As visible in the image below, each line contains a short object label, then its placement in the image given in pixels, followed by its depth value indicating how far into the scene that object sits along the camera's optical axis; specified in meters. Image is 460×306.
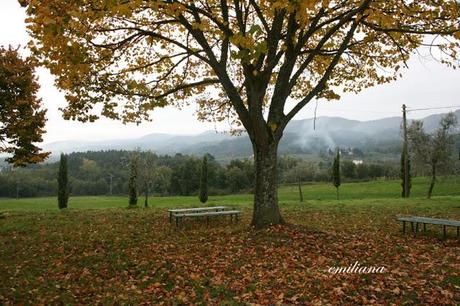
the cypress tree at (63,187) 31.97
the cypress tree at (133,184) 33.47
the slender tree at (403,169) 41.22
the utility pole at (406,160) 34.34
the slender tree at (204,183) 40.06
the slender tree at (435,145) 39.66
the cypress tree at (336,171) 42.84
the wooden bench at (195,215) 14.54
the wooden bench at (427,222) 11.42
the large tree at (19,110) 19.97
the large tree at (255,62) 9.13
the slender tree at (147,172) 37.29
